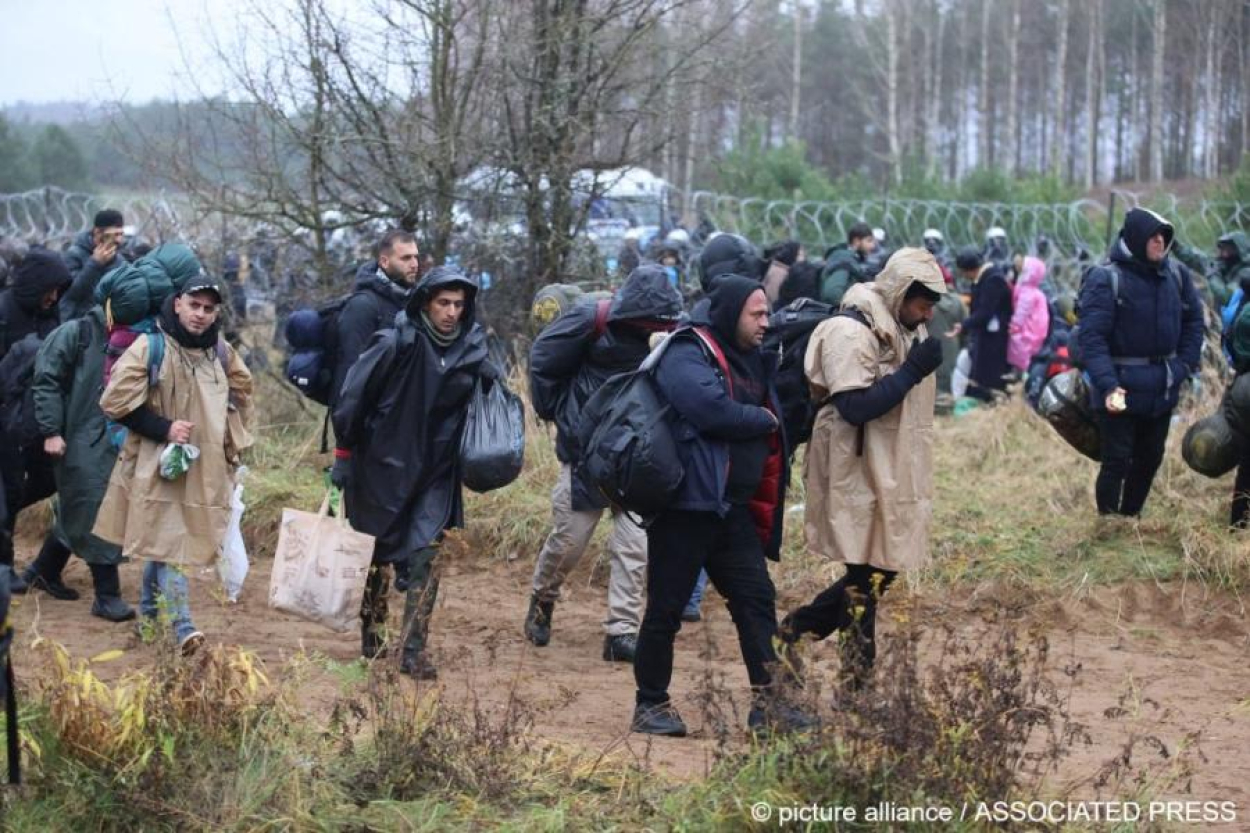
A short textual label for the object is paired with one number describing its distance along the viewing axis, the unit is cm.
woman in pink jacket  1513
